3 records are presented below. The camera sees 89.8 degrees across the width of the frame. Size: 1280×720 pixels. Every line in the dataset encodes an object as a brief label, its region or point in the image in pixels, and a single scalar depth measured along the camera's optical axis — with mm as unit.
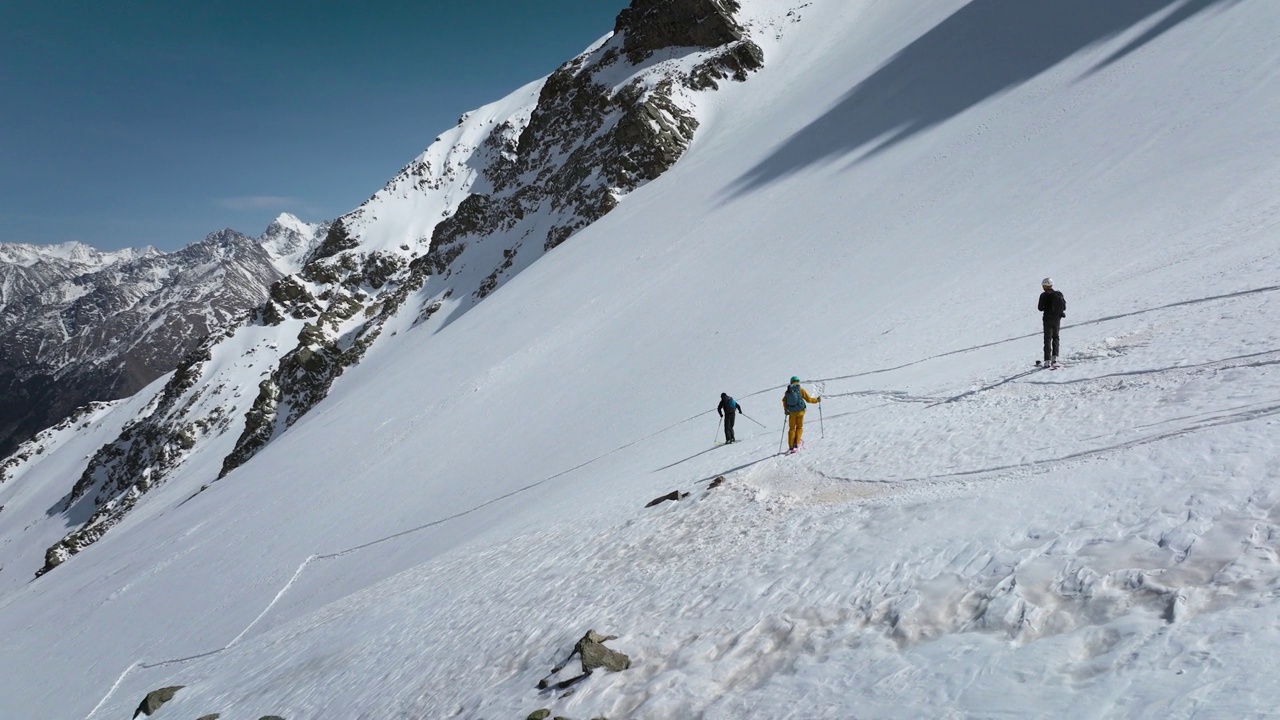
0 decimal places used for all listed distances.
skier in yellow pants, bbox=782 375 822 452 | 11883
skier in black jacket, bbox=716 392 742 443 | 14773
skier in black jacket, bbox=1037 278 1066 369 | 10867
